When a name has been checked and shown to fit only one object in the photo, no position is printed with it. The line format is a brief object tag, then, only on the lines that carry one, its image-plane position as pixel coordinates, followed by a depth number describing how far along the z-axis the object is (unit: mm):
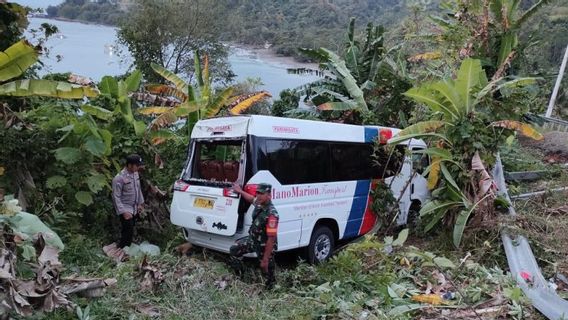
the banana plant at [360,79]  12656
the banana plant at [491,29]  11242
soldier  6121
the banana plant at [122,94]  8305
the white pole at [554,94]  24014
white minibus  6812
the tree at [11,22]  8266
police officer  7012
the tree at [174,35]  20609
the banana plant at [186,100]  9438
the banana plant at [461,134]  8383
